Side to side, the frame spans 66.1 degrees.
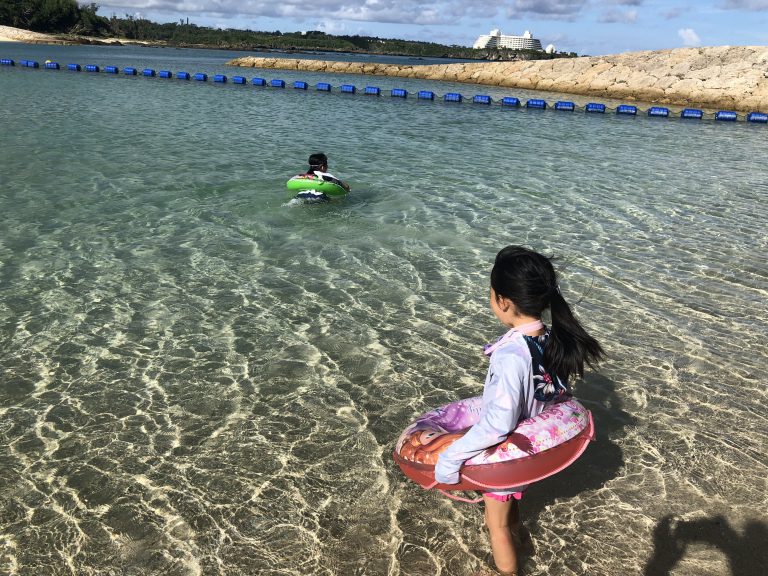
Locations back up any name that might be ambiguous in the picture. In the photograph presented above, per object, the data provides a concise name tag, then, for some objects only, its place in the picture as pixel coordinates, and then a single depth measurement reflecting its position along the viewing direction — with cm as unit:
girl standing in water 316
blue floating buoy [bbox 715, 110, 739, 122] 4019
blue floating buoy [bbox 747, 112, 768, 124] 4006
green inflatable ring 1305
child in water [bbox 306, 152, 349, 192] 1316
